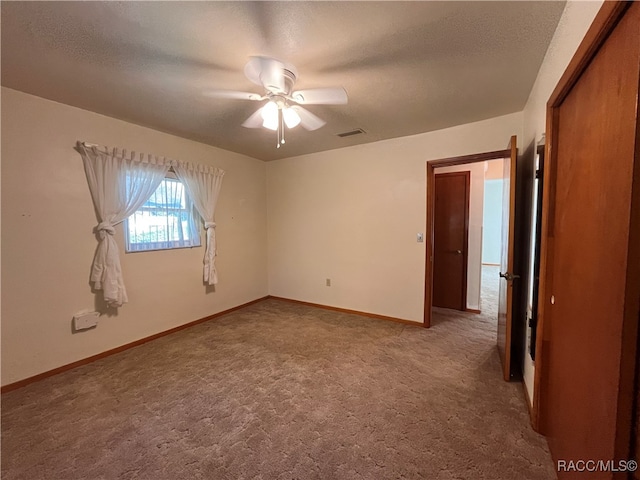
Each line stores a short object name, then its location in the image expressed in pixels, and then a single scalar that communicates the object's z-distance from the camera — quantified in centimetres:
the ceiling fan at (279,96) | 157
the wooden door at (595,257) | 78
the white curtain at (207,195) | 338
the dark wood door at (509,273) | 204
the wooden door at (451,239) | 393
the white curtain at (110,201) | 258
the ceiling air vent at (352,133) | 313
